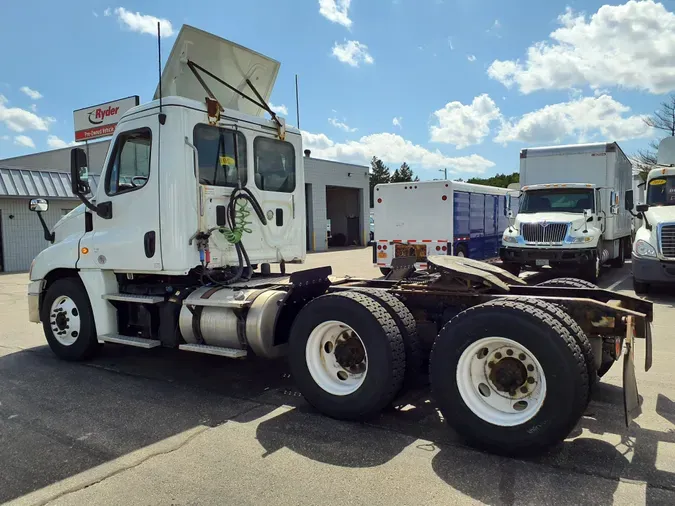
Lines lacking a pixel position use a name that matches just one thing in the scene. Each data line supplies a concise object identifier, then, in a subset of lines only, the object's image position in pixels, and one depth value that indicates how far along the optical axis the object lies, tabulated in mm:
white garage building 21484
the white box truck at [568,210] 13414
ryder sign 26703
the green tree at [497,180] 62969
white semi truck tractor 3779
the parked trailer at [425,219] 14516
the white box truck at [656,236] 10773
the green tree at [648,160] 33656
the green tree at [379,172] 90000
